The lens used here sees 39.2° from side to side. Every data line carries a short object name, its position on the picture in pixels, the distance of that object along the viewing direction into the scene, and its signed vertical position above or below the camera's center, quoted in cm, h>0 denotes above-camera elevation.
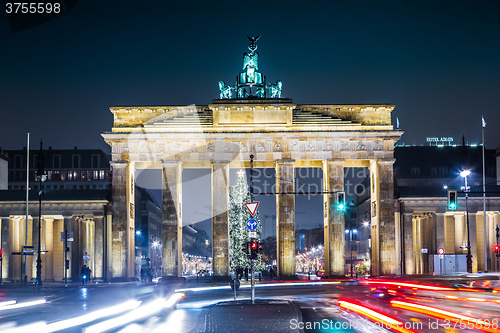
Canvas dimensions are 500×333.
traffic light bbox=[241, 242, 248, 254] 3404 -108
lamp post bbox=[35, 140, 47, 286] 5973 +461
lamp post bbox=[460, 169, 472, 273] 6531 -348
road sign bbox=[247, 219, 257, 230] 3416 +7
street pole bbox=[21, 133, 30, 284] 6781 -371
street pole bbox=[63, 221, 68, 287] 6693 -78
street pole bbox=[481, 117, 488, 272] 7000 +59
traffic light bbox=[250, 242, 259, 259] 3350 -113
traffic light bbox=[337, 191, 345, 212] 5385 +180
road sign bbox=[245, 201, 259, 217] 3309 +91
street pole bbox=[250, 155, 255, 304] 3275 -217
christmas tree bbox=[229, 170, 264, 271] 8382 +43
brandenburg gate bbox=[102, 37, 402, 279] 6950 +726
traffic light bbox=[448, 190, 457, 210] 4528 +154
